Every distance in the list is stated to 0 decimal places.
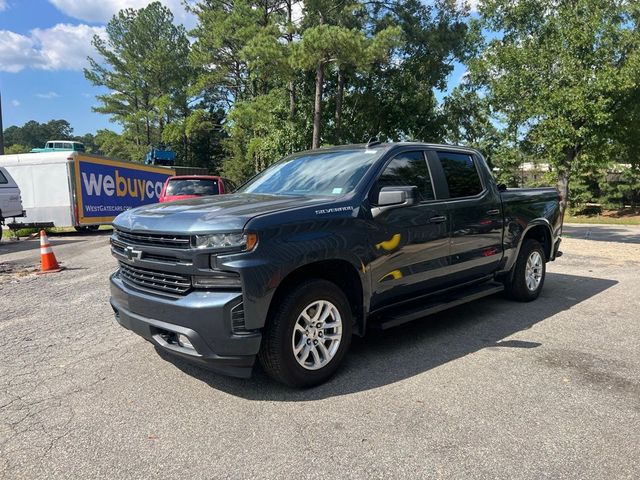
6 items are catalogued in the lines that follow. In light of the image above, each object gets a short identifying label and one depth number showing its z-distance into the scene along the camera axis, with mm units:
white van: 12977
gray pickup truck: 3316
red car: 12680
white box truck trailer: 15586
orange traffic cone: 8688
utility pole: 18847
